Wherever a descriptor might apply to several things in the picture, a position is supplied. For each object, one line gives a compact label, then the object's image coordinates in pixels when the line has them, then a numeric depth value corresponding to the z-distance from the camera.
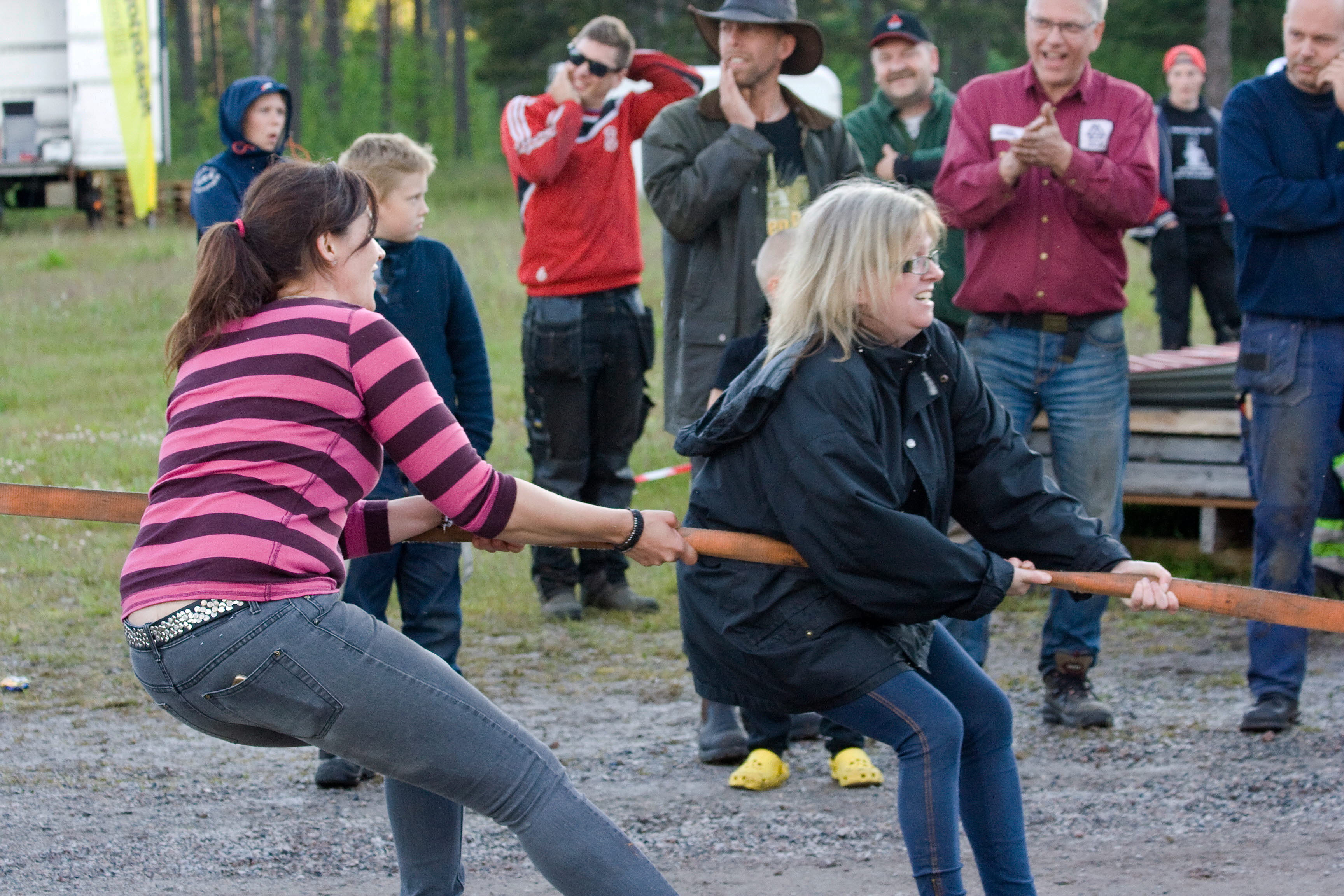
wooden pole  6.39
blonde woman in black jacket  6.26
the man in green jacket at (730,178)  10.63
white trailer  44.75
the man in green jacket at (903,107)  13.33
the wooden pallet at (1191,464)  13.50
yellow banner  37.25
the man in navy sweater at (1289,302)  9.89
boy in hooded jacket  10.69
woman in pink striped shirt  5.23
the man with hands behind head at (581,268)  12.84
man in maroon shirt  10.23
